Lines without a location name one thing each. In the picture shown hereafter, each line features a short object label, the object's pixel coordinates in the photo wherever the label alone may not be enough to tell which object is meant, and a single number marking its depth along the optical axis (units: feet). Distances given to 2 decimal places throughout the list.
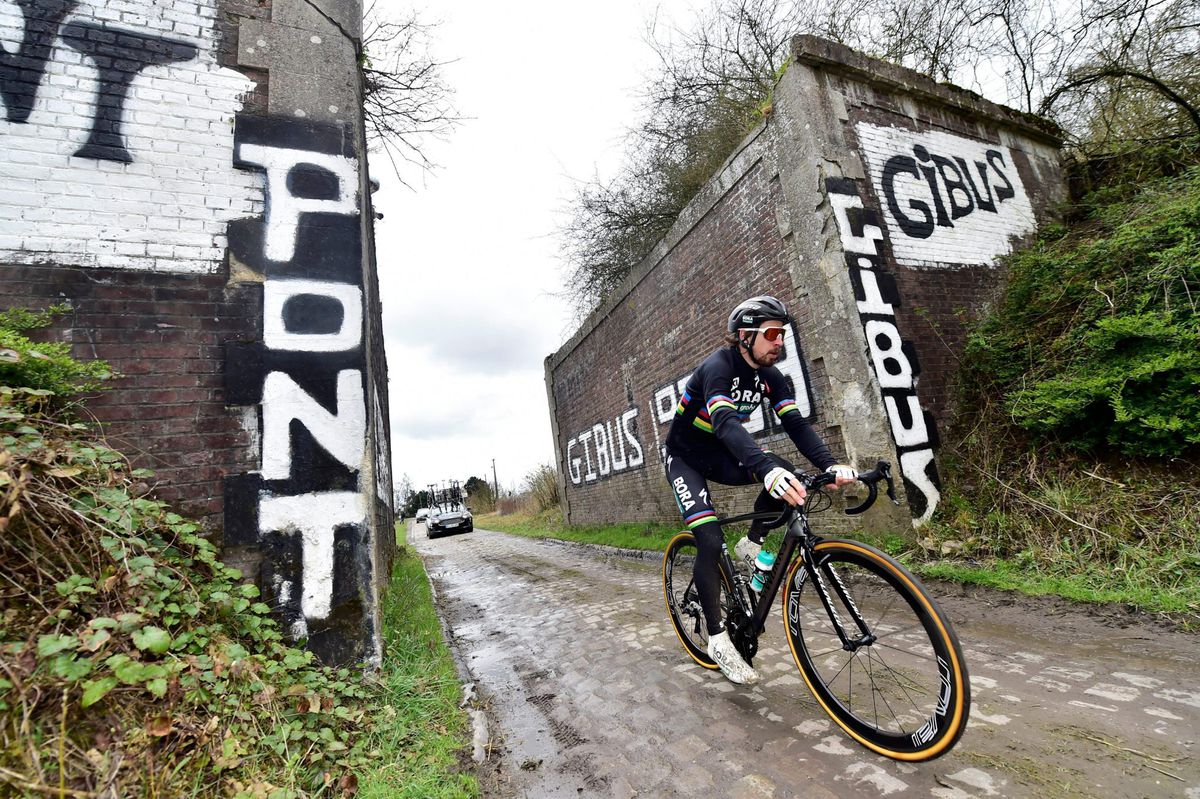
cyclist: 8.94
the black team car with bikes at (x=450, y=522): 75.00
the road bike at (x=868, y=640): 6.22
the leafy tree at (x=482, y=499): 126.00
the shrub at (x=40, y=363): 8.43
